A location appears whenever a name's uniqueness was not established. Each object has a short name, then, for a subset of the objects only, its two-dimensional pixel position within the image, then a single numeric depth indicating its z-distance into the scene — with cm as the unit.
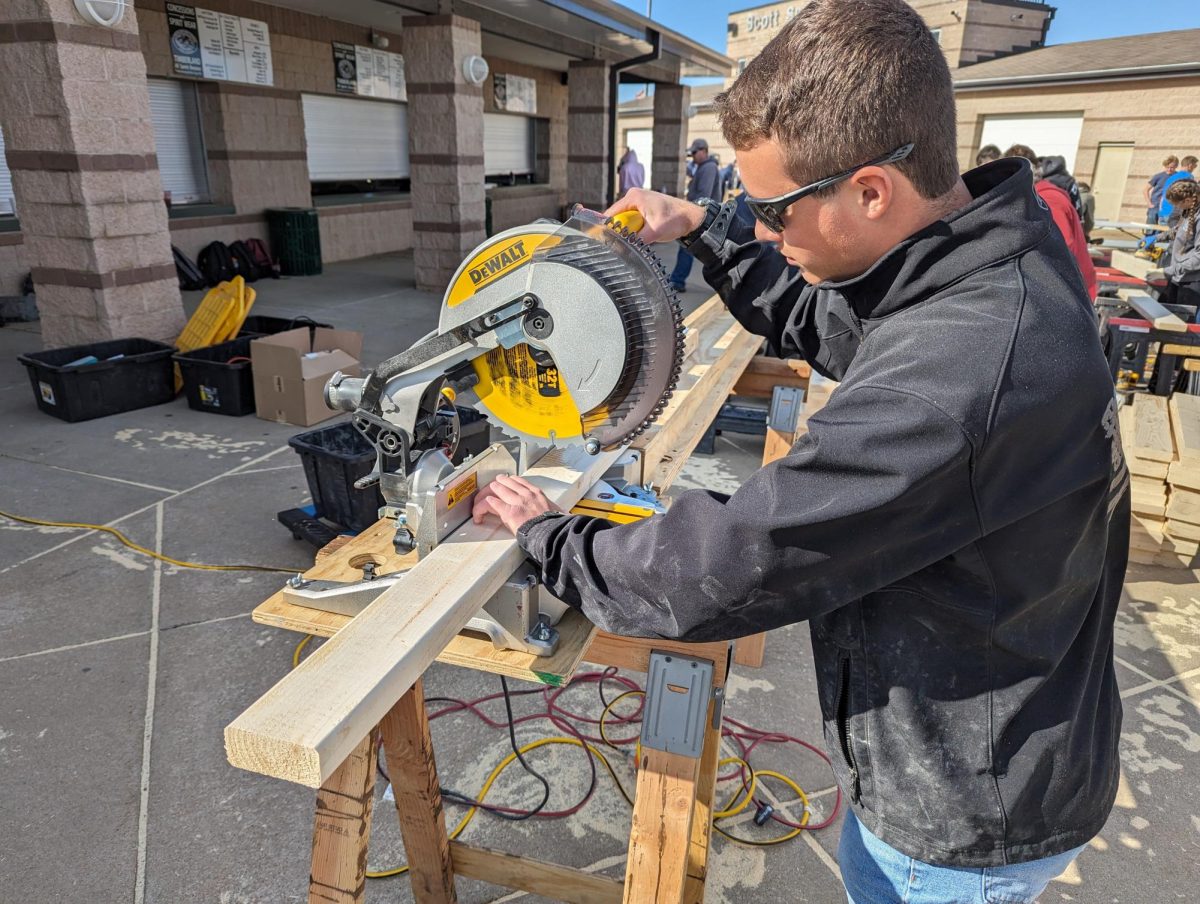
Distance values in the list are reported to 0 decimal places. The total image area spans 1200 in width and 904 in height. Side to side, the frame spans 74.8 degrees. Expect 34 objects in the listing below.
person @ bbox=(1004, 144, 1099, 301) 468
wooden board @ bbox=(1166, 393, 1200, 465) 396
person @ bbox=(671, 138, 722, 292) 1013
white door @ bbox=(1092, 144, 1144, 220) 1914
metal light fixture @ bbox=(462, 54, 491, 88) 883
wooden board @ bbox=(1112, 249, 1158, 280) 942
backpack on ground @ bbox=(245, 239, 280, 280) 1052
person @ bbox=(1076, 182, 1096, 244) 1100
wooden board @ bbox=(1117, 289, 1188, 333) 578
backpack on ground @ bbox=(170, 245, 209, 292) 940
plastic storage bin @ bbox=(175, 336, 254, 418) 538
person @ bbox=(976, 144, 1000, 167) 660
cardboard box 522
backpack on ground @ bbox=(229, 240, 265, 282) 1027
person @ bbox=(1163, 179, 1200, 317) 739
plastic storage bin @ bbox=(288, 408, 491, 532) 348
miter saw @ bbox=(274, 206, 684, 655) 147
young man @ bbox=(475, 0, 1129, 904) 92
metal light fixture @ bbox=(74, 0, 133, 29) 516
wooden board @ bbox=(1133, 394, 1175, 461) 404
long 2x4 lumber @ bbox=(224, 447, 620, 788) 91
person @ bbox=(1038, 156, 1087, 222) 648
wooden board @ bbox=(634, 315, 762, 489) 226
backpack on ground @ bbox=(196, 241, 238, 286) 991
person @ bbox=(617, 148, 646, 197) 1256
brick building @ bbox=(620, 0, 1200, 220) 1773
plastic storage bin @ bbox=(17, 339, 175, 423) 517
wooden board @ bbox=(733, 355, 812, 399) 379
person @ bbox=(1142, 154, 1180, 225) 1484
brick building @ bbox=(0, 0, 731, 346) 549
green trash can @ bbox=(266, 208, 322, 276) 1082
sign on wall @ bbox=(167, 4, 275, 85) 912
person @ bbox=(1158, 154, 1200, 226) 1252
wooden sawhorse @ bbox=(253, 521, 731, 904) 136
